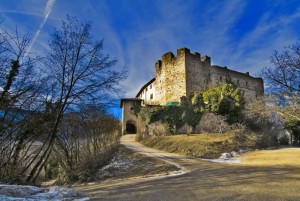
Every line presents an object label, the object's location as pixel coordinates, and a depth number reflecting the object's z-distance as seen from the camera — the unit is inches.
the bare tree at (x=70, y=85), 264.8
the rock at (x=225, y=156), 393.7
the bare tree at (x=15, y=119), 216.8
